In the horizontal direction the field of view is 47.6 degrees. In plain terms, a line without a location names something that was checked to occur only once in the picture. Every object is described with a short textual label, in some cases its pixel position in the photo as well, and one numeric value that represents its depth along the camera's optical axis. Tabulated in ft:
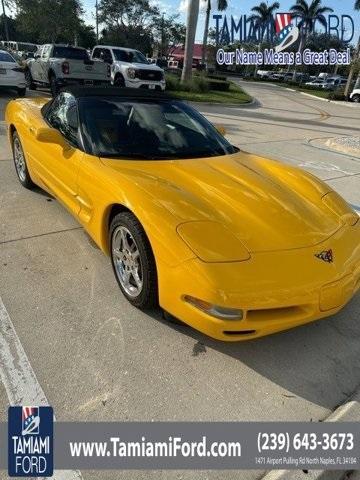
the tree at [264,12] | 204.68
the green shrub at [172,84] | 66.64
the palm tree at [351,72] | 111.86
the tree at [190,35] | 61.00
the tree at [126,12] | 149.59
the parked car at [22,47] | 103.14
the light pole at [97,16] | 148.15
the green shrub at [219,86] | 81.35
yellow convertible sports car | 7.58
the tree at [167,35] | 170.42
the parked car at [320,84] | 160.56
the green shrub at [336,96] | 106.61
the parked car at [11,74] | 39.70
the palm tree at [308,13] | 194.29
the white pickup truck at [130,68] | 53.11
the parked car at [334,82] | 160.22
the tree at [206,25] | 138.25
